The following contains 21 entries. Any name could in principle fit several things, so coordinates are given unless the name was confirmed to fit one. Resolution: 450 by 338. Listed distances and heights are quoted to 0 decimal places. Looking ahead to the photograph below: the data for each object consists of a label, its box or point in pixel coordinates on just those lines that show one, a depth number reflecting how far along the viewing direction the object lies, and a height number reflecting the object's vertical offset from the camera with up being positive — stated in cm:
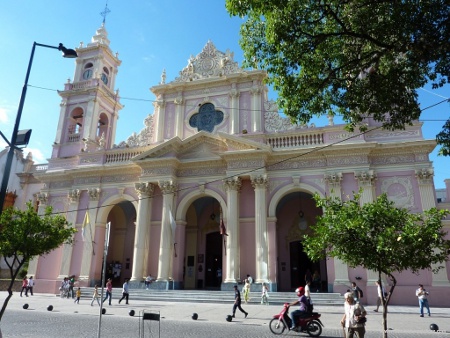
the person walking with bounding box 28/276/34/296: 2314 -52
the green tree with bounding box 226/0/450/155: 873 +614
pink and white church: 2111 +610
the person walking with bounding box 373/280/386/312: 1639 -89
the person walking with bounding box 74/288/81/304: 1894 -110
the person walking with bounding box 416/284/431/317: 1452 -67
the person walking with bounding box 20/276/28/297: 2308 -53
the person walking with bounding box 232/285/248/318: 1371 -88
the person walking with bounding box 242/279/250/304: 1845 -56
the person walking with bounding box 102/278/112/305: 1786 -62
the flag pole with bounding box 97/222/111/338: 819 +83
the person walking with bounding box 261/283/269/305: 1847 -80
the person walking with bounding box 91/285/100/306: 1842 -101
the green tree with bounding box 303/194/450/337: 817 +102
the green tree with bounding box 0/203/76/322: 1042 +120
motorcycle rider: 1055 -87
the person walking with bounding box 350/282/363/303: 1625 -45
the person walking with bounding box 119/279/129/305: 1811 -72
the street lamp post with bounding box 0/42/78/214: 766 +359
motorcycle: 1038 -122
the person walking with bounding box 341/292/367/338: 748 -75
